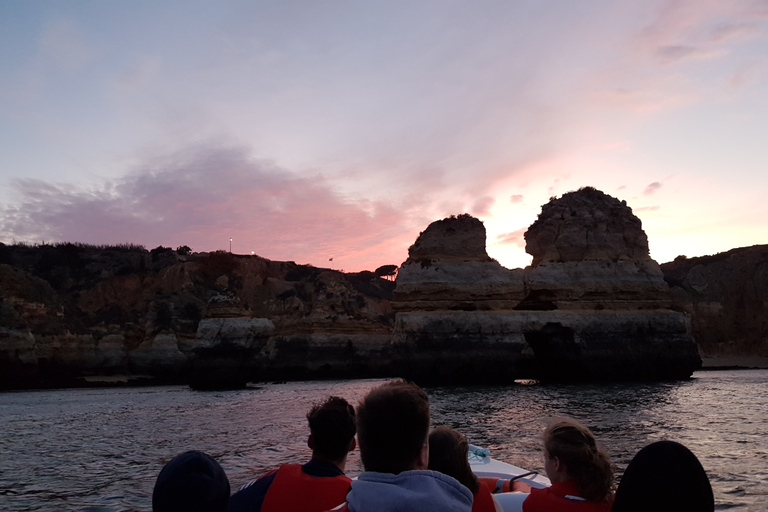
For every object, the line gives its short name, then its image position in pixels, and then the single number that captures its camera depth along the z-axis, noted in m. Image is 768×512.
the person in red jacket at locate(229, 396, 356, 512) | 2.53
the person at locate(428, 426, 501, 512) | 2.27
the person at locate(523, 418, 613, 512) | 2.54
